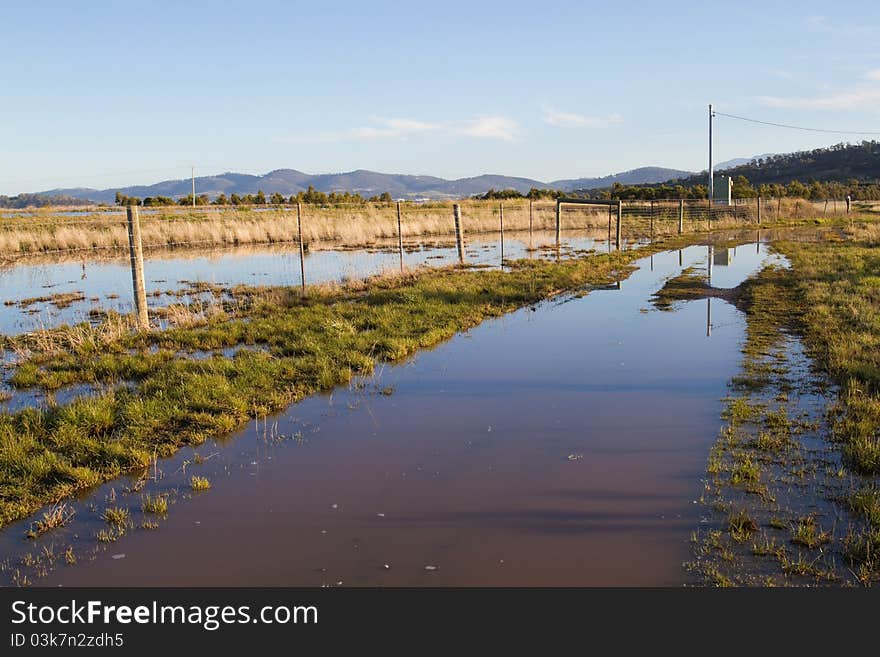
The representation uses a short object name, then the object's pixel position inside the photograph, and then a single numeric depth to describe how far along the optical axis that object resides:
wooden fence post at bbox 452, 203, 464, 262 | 21.49
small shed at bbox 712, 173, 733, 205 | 59.92
